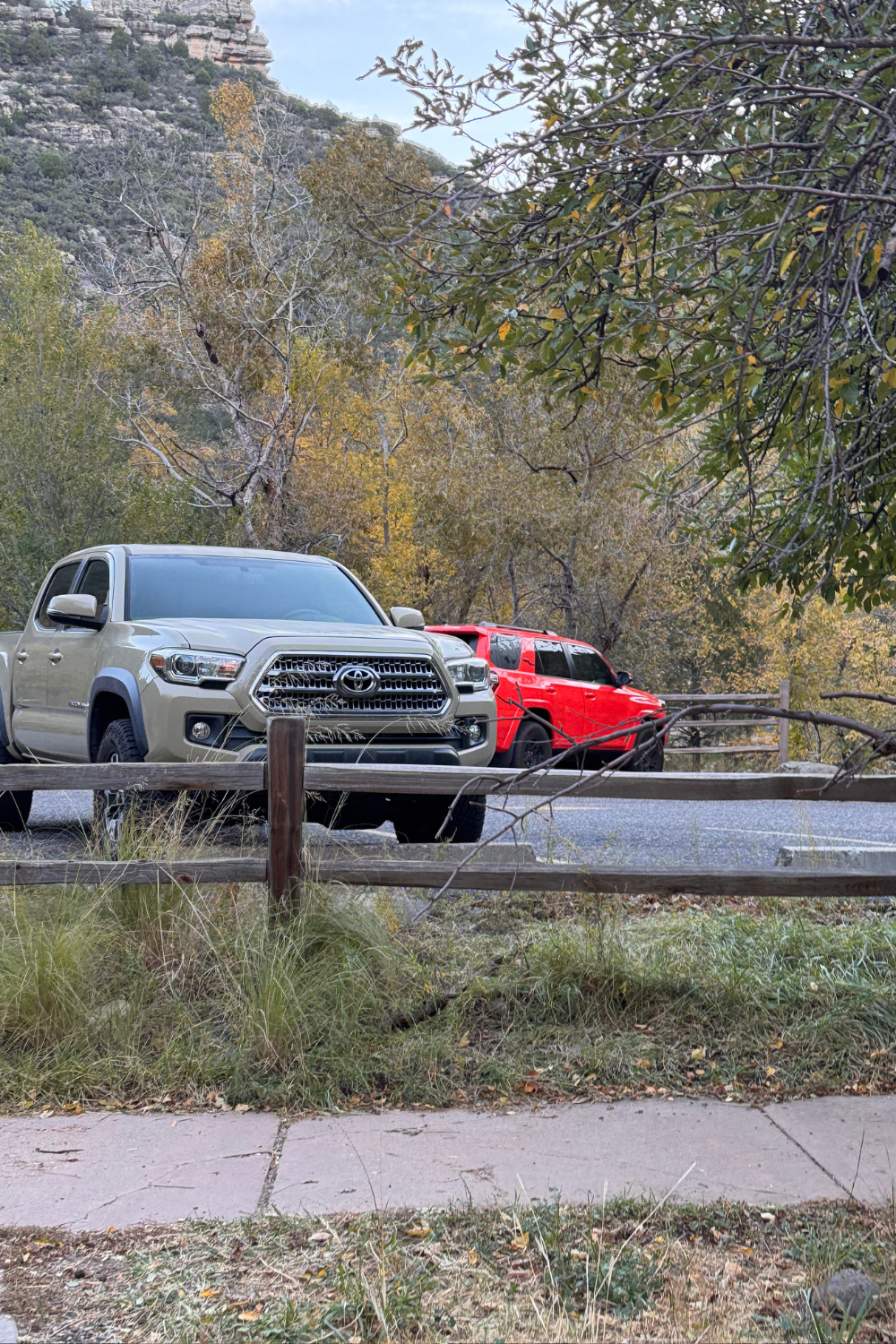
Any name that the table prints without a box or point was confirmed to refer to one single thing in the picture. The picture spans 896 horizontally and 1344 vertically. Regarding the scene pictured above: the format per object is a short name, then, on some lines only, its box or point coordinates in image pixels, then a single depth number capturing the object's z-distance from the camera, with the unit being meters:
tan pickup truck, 6.12
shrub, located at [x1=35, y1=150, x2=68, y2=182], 65.25
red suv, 14.45
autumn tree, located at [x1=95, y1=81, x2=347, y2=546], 24.58
